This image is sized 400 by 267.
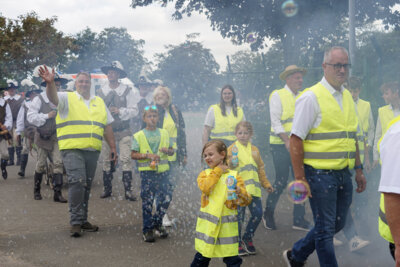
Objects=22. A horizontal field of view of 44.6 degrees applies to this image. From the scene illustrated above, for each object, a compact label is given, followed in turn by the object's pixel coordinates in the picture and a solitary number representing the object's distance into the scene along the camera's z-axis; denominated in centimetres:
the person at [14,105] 1280
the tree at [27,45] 3127
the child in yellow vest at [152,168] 574
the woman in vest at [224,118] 660
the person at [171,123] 667
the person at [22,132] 1091
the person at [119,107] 882
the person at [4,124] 1076
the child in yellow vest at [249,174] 520
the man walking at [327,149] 401
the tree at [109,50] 6412
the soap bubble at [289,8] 1227
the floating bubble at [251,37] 1449
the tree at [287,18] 1282
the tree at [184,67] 5640
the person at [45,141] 796
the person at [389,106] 612
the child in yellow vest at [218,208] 383
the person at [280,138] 617
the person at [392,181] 224
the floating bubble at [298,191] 404
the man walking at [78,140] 607
